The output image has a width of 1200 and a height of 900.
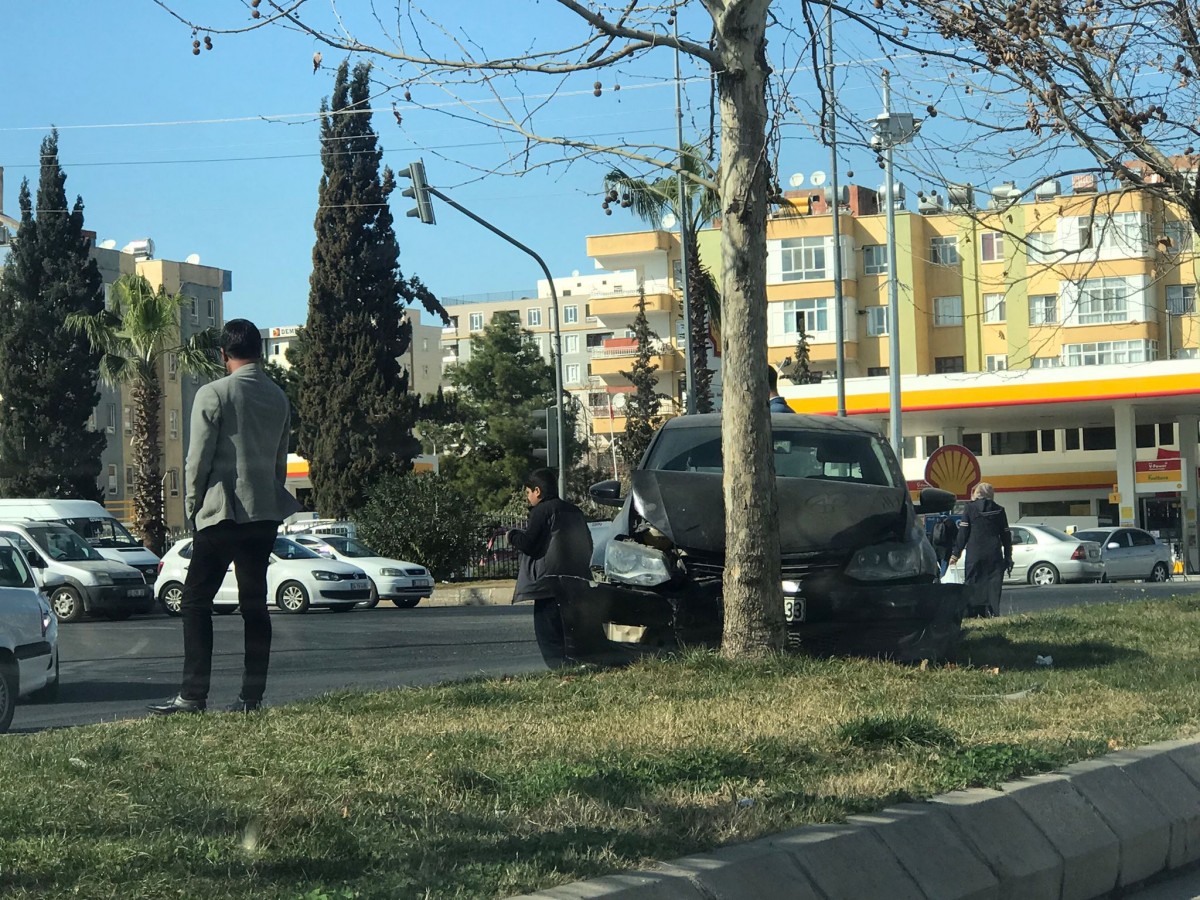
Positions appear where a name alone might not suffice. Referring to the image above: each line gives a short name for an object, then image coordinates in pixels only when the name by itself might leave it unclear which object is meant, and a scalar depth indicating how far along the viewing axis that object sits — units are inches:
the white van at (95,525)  1213.9
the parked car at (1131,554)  1501.0
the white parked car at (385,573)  1127.0
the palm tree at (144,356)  1656.0
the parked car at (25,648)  390.6
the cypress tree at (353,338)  1967.3
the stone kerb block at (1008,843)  195.5
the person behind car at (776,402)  463.7
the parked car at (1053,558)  1428.4
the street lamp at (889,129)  434.9
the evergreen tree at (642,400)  2150.6
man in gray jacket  292.4
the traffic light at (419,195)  1026.1
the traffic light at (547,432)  1090.5
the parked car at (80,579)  1021.2
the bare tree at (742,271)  358.0
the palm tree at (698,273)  1626.5
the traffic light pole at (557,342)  1127.6
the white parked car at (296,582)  1055.0
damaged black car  367.2
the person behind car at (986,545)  673.0
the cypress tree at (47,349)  2175.2
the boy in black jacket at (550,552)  426.9
